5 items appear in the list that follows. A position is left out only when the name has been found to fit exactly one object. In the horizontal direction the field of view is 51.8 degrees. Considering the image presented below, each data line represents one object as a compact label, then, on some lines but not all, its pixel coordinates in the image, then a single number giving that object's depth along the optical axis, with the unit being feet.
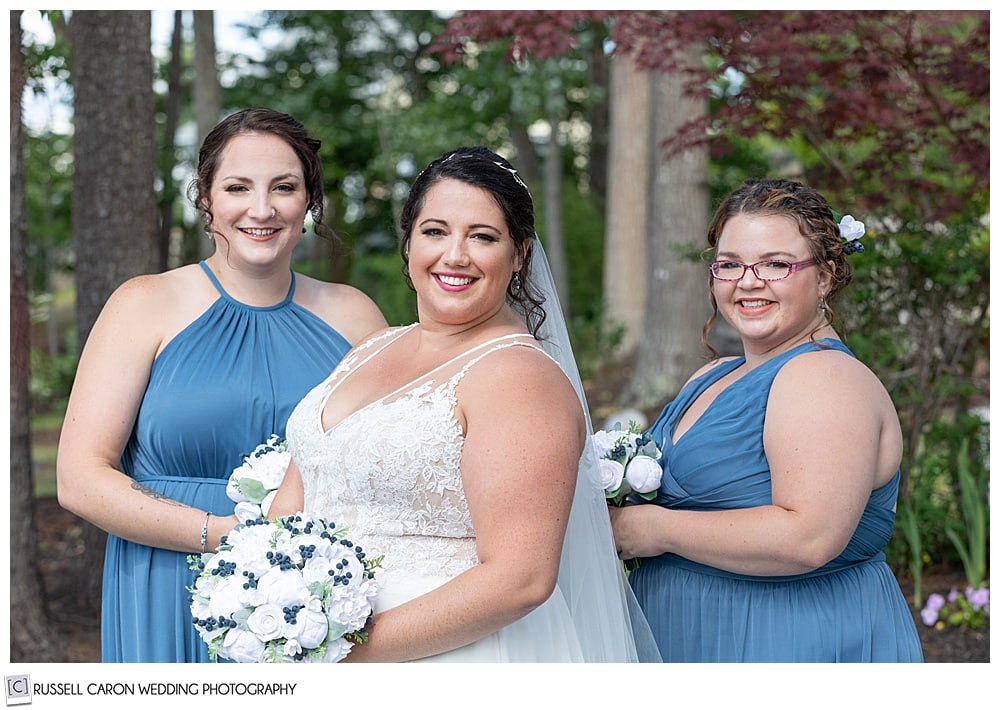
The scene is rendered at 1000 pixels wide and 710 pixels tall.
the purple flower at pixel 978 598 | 17.71
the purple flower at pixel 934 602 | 17.76
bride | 7.37
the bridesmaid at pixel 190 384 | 10.12
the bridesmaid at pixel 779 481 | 8.34
